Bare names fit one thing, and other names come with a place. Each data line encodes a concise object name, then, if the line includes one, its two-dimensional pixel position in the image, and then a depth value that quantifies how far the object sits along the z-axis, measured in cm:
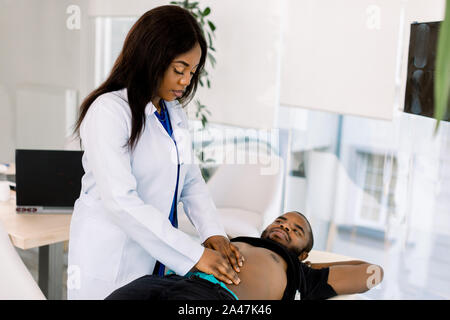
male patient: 130
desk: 170
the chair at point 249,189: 282
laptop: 189
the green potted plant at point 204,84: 322
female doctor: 127
